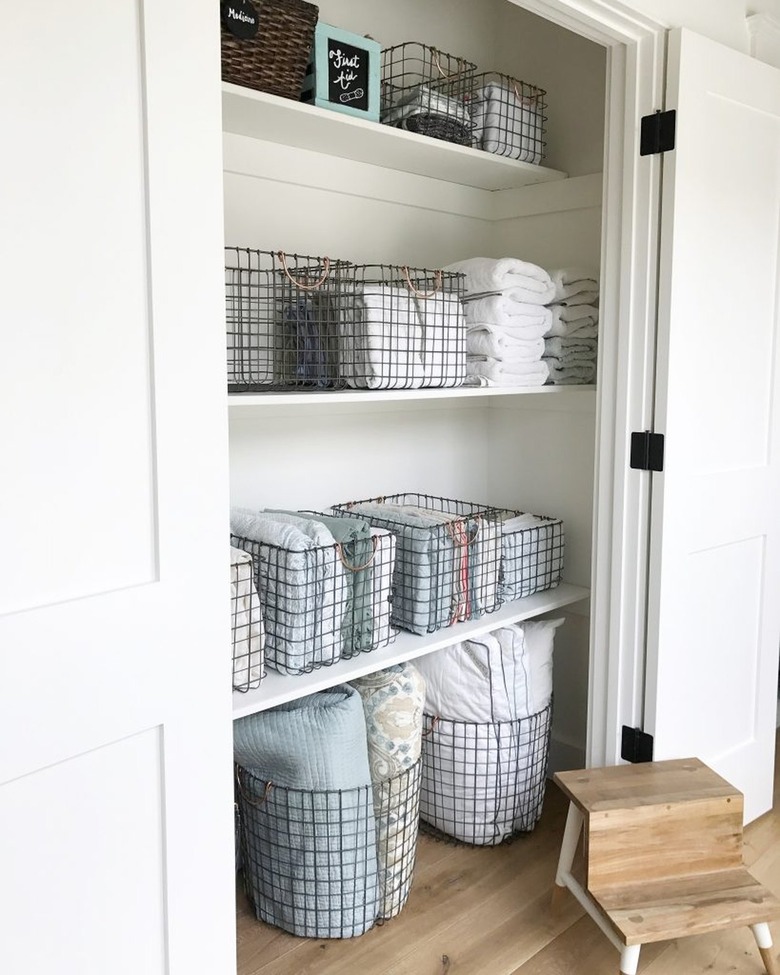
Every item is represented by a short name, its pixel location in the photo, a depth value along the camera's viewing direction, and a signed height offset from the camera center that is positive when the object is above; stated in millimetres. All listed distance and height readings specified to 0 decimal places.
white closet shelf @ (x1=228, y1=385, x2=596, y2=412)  1634 +0
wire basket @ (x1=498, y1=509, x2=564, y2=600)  2357 -422
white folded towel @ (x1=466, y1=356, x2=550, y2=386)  2184 +57
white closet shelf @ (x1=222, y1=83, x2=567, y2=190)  1794 +574
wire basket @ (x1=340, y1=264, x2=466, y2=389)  1933 +130
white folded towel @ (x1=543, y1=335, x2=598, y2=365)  2359 +122
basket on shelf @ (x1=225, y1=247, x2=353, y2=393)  1938 +153
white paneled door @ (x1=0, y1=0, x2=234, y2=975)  1073 -118
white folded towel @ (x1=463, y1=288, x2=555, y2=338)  2160 +200
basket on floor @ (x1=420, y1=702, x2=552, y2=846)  2281 -977
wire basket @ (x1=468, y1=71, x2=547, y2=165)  2254 +697
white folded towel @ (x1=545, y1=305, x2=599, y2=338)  2338 +193
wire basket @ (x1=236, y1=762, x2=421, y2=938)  1897 -989
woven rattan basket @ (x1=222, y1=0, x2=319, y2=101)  1731 +667
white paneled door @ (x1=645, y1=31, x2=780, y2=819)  2002 -45
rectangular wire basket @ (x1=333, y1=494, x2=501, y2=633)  2111 -402
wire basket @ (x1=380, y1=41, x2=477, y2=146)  2119 +753
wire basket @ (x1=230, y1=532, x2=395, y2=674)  1810 -423
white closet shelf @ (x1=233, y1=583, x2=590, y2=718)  1709 -567
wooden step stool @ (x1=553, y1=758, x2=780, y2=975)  1788 -983
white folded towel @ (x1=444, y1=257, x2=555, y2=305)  2160 +285
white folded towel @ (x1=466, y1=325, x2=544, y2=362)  2172 +124
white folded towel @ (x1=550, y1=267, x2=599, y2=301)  2326 +289
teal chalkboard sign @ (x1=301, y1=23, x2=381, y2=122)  1851 +670
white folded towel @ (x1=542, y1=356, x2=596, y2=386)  2381 +60
